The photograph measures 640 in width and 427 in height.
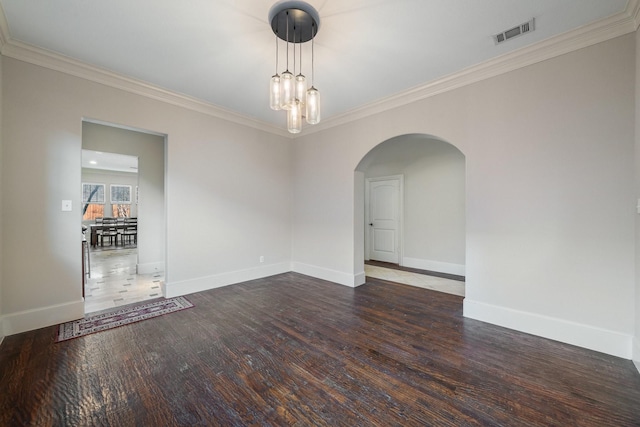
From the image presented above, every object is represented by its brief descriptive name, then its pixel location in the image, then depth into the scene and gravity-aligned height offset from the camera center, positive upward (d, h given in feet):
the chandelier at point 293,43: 6.66 +5.30
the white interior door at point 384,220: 20.11 -0.45
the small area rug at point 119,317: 8.61 -3.95
